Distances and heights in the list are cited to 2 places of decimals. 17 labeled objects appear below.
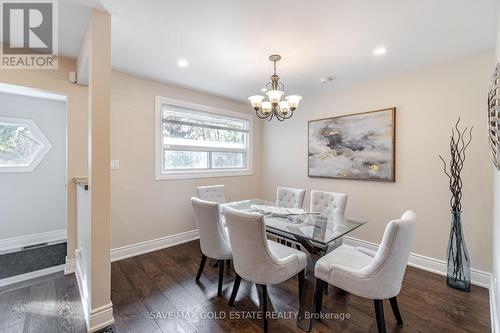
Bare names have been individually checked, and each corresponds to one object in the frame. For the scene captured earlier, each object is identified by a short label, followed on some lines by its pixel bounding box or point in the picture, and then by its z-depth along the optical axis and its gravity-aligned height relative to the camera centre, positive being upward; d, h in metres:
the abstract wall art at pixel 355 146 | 2.91 +0.29
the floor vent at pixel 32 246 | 3.10 -1.23
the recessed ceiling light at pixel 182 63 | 2.55 +1.24
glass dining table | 1.80 -0.62
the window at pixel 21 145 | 3.00 +0.27
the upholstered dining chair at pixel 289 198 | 3.13 -0.50
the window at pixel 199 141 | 3.34 +0.41
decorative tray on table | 2.55 -0.57
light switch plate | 2.83 -0.01
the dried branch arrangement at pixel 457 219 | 2.27 -0.57
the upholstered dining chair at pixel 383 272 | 1.43 -0.78
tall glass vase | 2.26 -0.99
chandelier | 2.18 +0.66
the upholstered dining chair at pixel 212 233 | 2.02 -0.68
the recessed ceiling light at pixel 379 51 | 2.22 +1.22
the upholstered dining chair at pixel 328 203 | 2.75 -0.51
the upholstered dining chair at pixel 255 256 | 1.59 -0.72
